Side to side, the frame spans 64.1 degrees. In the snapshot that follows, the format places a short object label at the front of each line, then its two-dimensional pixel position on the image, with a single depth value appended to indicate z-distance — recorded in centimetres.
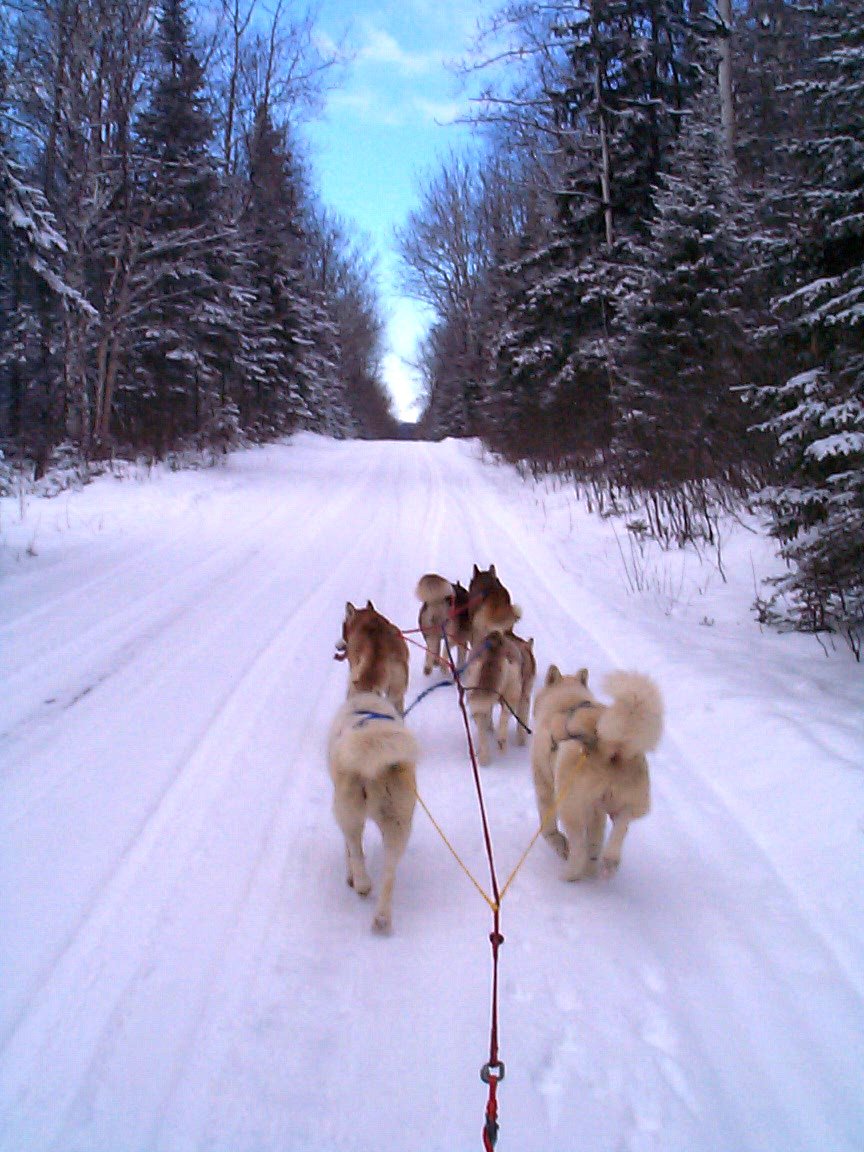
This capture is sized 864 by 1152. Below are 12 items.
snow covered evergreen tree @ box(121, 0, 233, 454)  1791
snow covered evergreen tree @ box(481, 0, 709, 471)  1700
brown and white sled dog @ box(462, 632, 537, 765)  444
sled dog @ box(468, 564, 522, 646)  521
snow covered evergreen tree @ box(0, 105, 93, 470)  930
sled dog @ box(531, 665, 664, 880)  284
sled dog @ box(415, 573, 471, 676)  591
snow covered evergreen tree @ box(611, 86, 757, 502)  1098
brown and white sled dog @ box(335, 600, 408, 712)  432
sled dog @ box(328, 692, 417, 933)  288
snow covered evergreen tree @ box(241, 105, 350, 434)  2311
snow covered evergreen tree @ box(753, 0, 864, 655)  553
